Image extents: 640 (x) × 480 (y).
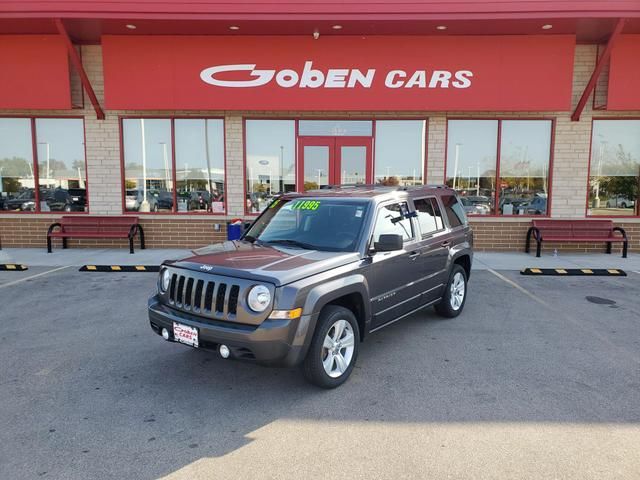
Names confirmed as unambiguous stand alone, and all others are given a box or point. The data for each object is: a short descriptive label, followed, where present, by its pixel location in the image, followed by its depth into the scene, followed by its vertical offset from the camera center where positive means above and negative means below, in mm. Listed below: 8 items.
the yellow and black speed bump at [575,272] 9516 -1500
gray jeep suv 3771 -754
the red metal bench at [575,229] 11922 -802
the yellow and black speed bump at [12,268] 9648 -1500
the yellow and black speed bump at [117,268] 9648 -1493
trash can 9584 -708
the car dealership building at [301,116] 11312 +2030
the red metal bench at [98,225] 12180 -784
